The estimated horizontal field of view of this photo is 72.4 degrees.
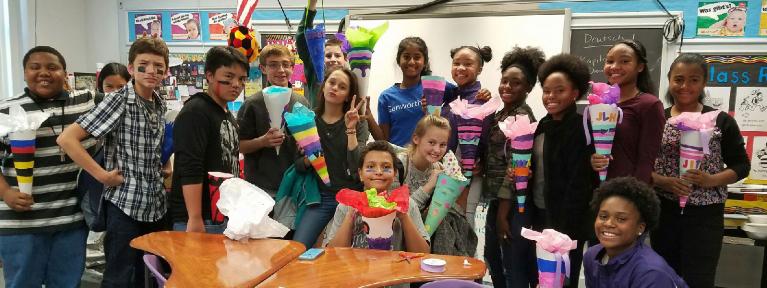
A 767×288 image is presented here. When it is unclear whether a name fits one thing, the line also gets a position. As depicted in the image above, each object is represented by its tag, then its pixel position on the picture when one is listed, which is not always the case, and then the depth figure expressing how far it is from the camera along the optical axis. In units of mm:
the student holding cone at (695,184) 2514
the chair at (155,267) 2074
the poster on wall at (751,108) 4070
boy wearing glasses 2854
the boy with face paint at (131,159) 2537
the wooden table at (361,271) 1889
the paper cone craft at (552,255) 2018
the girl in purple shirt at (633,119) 2385
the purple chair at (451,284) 2045
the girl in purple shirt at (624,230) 2043
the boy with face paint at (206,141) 2377
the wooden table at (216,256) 1837
